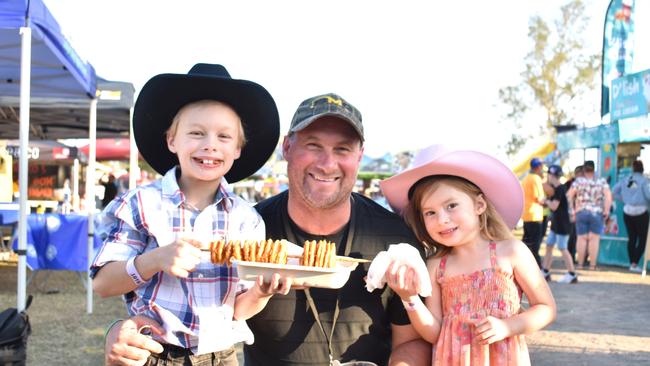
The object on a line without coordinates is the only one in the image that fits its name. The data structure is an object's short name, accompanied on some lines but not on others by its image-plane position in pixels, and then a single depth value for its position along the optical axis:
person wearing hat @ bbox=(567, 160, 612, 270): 12.82
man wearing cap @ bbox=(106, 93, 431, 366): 2.84
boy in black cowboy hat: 2.47
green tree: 39.28
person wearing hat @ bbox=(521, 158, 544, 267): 11.26
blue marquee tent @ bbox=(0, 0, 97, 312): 5.48
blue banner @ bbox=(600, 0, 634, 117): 15.55
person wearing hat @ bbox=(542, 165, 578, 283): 11.72
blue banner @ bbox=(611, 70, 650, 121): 12.45
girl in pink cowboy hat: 2.75
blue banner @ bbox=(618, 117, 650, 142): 13.95
